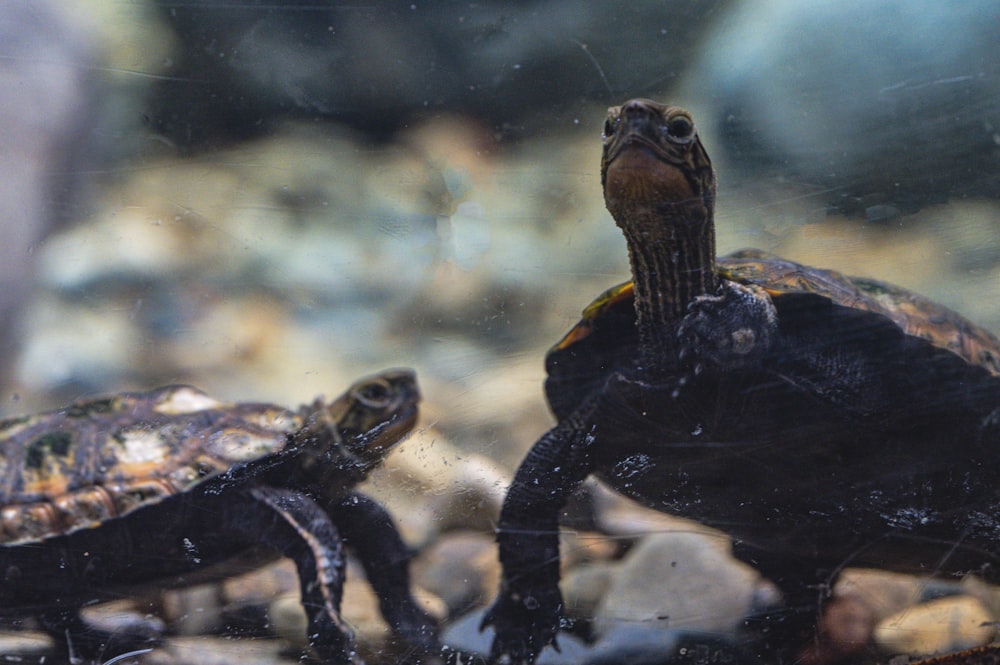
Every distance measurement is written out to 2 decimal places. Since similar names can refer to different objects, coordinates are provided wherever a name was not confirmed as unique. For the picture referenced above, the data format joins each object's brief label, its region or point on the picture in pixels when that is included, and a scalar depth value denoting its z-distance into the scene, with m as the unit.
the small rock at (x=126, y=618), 0.73
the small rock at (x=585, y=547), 0.70
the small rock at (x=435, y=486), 0.70
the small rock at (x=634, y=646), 0.71
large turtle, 0.69
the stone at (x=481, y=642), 0.71
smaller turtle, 0.71
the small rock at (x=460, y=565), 0.71
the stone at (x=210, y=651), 0.73
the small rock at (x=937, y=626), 0.71
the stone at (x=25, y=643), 0.73
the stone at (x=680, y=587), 0.70
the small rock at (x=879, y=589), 0.71
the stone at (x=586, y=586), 0.71
